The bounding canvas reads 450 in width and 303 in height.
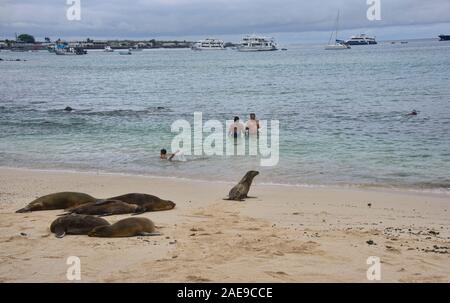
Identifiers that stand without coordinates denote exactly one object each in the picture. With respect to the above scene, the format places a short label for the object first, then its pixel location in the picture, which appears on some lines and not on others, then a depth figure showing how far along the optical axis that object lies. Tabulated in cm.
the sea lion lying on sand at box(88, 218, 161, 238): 868
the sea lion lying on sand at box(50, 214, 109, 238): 888
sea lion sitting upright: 1178
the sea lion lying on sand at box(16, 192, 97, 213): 1088
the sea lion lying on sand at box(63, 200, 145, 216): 1014
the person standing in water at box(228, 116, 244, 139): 2141
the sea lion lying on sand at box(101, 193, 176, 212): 1067
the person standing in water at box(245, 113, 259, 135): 2188
